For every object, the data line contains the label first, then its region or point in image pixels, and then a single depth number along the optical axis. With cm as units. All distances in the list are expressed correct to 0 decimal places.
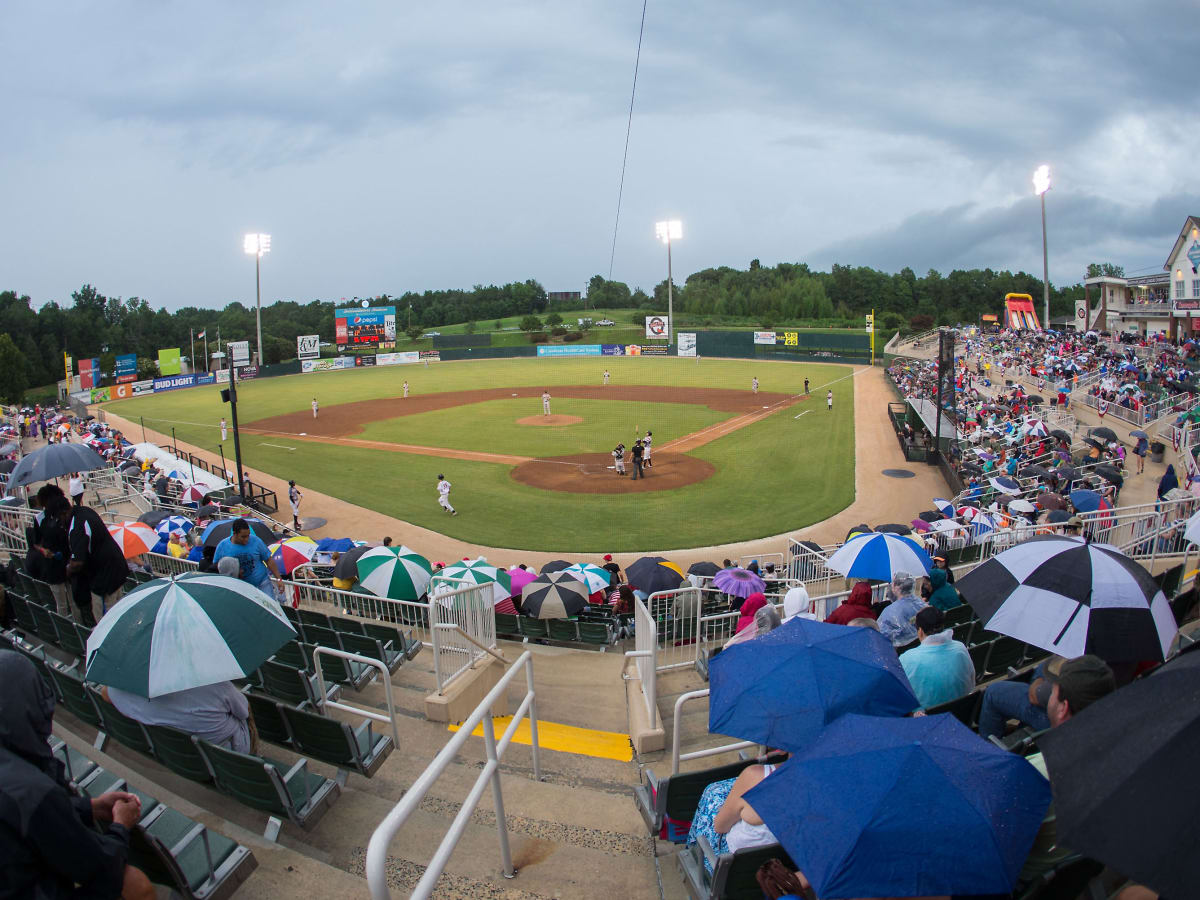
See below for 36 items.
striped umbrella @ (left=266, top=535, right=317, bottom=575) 1509
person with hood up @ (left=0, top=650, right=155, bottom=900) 277
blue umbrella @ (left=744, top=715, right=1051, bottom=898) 287
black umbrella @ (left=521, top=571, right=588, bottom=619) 1234
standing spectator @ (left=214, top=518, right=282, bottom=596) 870
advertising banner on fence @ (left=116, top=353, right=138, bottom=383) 6888
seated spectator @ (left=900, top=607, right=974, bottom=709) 571
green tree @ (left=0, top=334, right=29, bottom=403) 6844
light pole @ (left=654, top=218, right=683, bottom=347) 6725
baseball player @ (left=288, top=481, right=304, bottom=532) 2339
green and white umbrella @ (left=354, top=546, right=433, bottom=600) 1229
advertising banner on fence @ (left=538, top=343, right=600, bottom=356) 9012
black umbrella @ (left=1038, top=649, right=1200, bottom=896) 236
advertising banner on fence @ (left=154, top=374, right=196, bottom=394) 6925
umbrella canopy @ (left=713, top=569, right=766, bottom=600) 1178
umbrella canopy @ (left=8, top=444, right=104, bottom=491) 1500
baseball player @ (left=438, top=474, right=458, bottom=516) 2412
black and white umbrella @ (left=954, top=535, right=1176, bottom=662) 573
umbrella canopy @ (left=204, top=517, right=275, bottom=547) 1376
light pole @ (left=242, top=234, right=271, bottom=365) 5772
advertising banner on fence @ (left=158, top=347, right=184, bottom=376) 7319
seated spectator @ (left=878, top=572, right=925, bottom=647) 743
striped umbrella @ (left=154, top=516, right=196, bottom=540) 1675
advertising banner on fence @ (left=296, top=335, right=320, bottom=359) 8275
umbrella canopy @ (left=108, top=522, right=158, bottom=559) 1416
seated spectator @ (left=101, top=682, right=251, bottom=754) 517
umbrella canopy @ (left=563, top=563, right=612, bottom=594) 1386
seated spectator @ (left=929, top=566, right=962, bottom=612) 959
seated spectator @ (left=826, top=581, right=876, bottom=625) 765
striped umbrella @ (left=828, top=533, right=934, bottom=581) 1003
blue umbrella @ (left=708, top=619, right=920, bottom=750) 425
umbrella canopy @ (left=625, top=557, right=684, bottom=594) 1352
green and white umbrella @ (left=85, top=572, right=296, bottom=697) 492
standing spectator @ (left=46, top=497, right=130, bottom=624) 757
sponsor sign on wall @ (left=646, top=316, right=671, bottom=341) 7600
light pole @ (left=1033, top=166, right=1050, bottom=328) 3894
